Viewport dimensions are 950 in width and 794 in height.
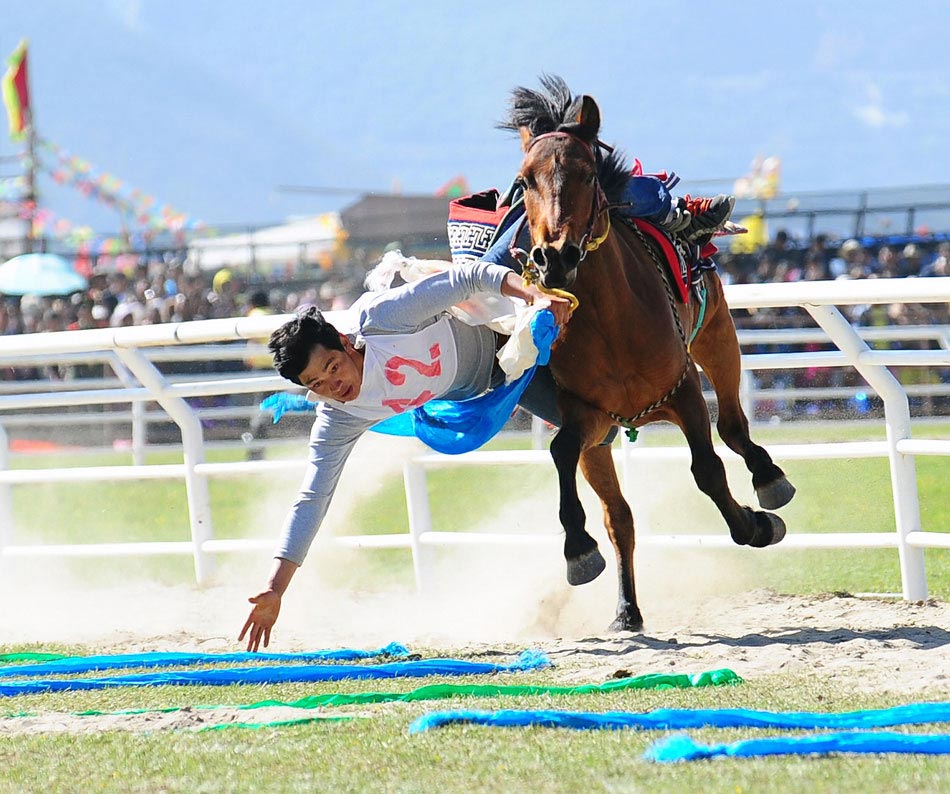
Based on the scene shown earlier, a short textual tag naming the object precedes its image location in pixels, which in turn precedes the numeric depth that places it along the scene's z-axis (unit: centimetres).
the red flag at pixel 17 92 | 7787
